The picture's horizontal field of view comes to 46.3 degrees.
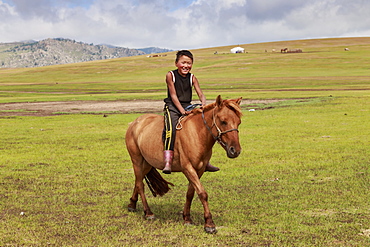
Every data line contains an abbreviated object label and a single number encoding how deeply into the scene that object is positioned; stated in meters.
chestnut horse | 7.09
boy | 7.81
